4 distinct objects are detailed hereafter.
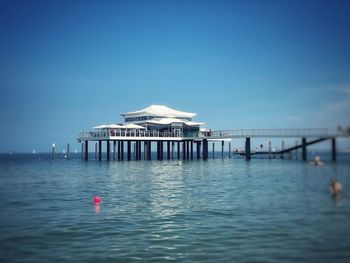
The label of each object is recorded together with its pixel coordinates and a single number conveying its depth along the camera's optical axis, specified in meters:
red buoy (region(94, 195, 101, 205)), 22.23
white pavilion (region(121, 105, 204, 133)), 69.31
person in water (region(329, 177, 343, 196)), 22.67
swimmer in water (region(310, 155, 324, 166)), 41.76
